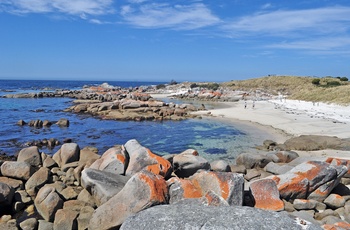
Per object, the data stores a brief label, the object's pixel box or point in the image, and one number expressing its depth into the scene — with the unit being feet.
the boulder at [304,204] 31.17
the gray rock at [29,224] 26.81
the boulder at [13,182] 34.72
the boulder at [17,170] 37.11
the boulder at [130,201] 24.49
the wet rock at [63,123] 94.17
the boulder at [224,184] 26.37
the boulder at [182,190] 26.73
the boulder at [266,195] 29.55
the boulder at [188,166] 38.29
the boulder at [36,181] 34.72
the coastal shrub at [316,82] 226.17
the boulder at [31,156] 44.09
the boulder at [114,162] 35.02
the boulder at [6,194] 29.73
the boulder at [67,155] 44.16
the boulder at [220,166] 40.88
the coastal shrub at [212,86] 273.54
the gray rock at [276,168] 41.27
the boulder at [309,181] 32.78
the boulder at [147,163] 32.99
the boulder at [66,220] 26.32
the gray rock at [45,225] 26.91
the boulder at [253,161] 47.91
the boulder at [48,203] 29.01
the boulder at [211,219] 17.48
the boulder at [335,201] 31.91
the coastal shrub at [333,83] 199.81
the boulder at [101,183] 28.60
